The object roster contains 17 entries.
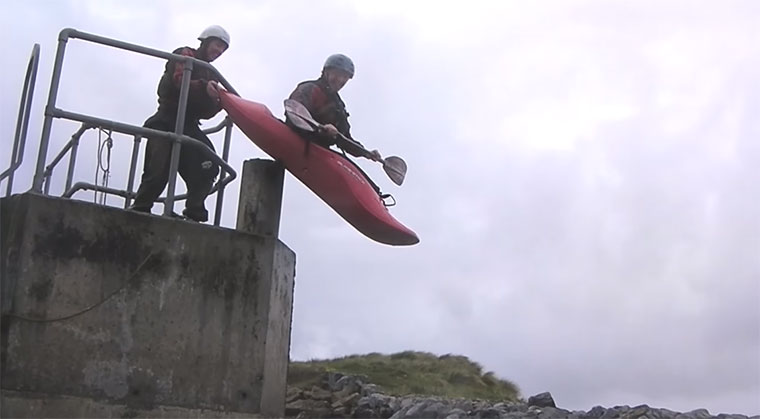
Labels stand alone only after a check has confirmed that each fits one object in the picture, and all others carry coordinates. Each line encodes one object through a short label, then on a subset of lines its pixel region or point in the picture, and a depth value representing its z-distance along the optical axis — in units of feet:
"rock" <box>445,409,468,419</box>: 46.21
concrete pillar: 27.12
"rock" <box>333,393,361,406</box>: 58.90
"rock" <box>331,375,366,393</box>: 66.49
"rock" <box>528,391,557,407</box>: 56.90
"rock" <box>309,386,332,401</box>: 57.32
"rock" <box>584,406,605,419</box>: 51.93
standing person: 27.27
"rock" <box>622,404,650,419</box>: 50.77
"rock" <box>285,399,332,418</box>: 51.16
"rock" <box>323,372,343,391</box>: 66.28
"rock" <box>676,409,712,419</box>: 54.04
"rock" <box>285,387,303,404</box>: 57.21
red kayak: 28.30
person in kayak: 29.40
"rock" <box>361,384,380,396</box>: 65.90
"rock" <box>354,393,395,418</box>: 56.59
